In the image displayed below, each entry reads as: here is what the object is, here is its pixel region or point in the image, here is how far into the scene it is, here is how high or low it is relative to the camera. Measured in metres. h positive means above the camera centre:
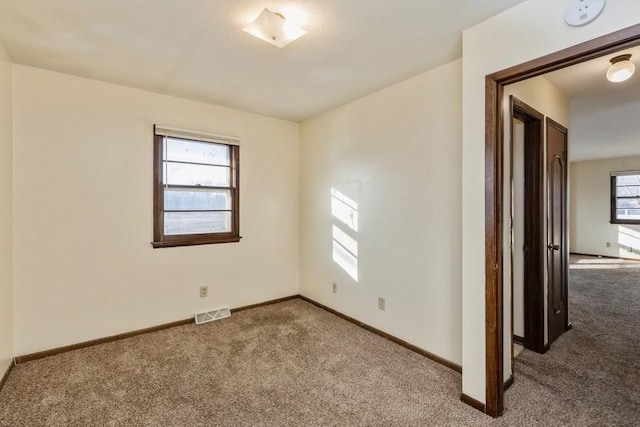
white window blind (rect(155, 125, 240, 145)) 3.04 +0.85
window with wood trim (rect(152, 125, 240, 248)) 3.10 +0.28
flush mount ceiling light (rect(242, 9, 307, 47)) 1.76 +1.14
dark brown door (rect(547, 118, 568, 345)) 2.78 -0.15
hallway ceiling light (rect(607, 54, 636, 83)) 2.20 +1.07
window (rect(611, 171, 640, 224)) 6.74 +0.35
